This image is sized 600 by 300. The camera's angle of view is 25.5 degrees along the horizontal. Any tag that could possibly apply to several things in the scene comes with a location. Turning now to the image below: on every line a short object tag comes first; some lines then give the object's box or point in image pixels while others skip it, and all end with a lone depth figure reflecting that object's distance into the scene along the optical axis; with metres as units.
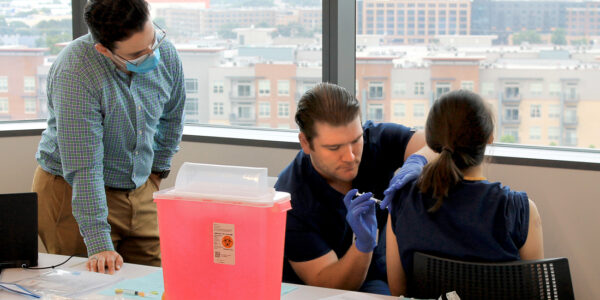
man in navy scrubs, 3.02
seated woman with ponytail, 2.81
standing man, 3.11
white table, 2.84
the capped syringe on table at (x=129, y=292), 2.85
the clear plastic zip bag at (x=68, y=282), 2.87
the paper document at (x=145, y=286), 2.85
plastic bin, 2.55
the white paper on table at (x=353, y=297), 2.82
